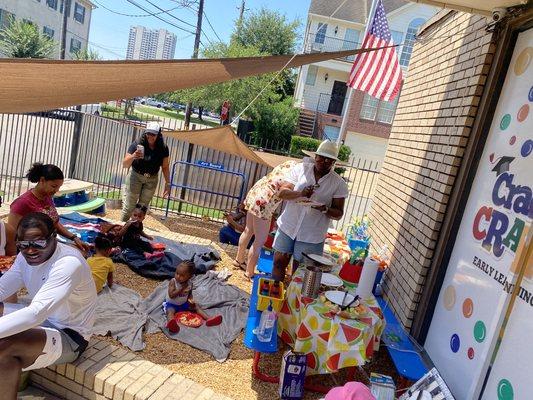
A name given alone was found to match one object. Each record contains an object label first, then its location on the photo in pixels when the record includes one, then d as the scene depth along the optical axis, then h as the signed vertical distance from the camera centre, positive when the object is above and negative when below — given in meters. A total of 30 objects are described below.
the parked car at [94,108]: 24.70 -1.28
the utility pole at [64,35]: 21.37 +2.37
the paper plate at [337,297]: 2.94 -1.12
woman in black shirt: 5.98 -0.97
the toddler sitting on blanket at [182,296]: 3.90 -1.79
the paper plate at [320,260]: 3.33 -0.99
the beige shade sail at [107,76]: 2.88 +0.10
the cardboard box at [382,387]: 2.65 -1.52
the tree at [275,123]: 22.92 +0.20
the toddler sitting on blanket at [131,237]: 5.43 -1.85
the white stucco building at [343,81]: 24.08 +3.43
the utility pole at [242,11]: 31.75 +8.37
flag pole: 6.70 +0.81
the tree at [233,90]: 23.78 +1.64
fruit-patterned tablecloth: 2.78 -1.32
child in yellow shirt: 3.95 -1.69
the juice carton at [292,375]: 2.85 -1.66
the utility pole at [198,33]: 18.05 +3.40
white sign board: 2.60 -0.59
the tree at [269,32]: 34.22 +7.66
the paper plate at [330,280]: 3.32 -1.14
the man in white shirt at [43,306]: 2.15 -1.27
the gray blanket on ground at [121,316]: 3.41 -1.97
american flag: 6.22 +1.16
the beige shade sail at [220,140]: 6.71 -0.47
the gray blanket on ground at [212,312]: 3.55 -1.95
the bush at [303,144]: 20.01 -0.47
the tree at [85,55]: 33.66 +2.54
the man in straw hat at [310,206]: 3.82 -0.64
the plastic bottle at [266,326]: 3.10 -1.51
